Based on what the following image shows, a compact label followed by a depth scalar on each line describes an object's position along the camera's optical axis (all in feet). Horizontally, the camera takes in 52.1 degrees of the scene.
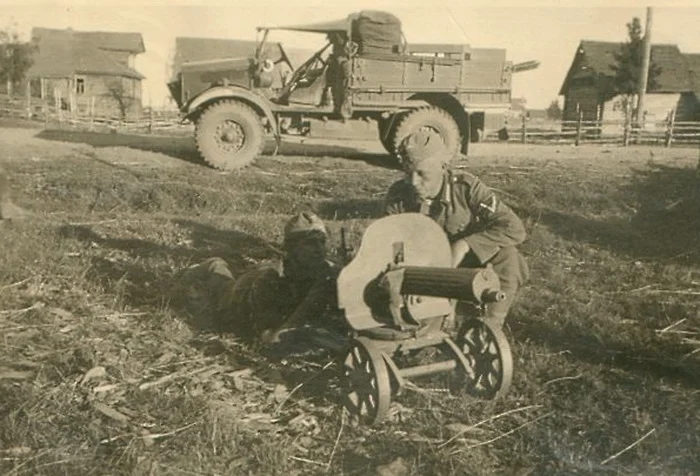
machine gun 10.44
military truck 36.14
